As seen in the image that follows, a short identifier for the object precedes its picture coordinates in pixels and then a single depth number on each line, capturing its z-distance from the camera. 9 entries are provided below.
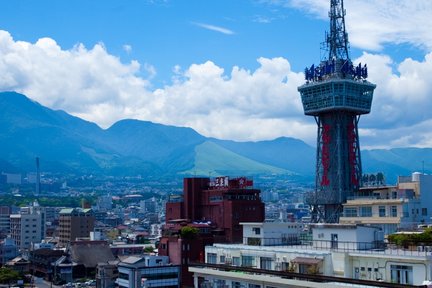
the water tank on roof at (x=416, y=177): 76.38
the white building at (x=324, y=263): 35.88
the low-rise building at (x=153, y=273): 85.06
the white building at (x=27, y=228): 195.50
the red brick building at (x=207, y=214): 87.44
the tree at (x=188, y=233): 86.38
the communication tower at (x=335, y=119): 109.75
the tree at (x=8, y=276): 106.68
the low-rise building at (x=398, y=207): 70.56
